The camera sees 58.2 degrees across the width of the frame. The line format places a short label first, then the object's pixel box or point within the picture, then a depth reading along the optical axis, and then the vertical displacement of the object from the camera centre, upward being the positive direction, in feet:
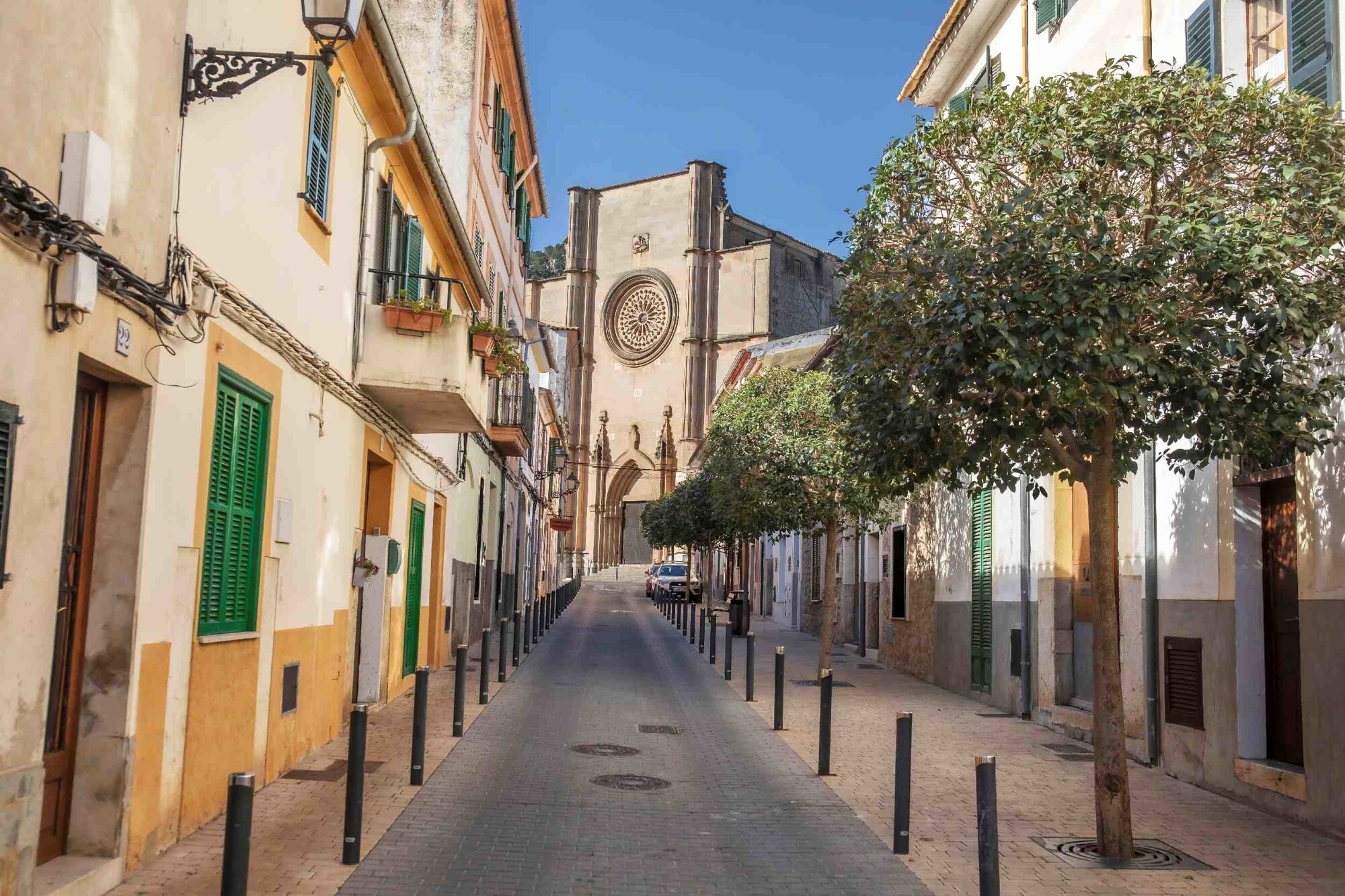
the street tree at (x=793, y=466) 61.31 +5.91
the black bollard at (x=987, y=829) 17.66 -3.62
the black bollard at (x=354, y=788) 21.18 -3.86
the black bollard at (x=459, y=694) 35.83 -3.72
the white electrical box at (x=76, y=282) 16.62 +3.85
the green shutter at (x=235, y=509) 24.43 +1.20
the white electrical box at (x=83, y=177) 16.76 +5.37
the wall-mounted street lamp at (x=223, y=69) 20.70 +8.55
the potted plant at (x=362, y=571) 39.29 -0.05
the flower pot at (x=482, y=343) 41.81 +7.89
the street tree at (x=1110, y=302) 22.33 +5.44
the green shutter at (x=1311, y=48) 27.81 +12.84
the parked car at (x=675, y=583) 147.51 -0.76
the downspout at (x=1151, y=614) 35.29 -0.74
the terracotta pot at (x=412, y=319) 36.99 +7.71
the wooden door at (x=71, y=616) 18.78 -0.86
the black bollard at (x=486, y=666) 45.78 -3.62
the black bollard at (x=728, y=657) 57.98 -3.80
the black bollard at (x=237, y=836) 14.34 -3.20
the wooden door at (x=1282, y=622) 29.53 -0.74
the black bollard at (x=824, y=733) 32.12 -4.10
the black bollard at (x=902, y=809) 23.59 -4.41
